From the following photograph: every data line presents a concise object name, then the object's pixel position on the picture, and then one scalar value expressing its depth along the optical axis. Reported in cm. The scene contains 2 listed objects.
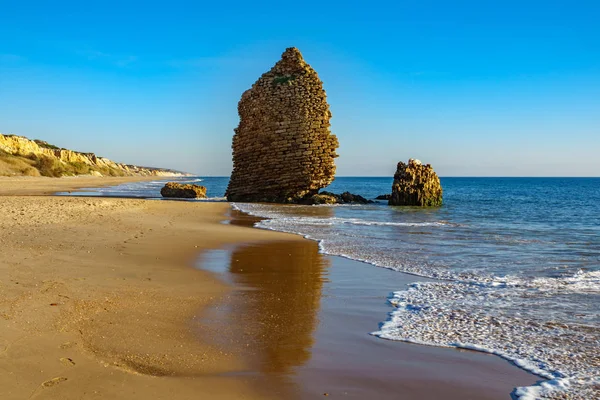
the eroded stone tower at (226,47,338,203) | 2931
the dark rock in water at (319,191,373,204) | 3143
